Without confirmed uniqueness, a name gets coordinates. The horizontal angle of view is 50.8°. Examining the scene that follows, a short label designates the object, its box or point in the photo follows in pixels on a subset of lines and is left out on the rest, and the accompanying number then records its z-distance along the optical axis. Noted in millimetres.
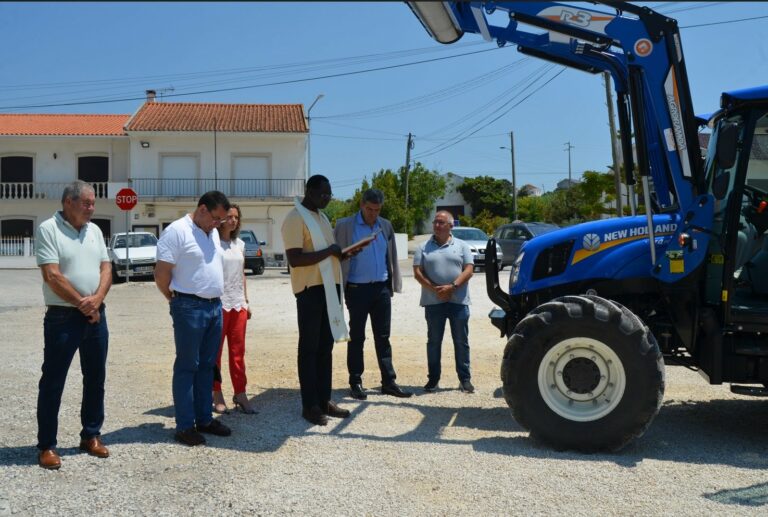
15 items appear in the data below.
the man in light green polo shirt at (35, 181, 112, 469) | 5449
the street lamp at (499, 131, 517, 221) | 55906
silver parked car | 26844
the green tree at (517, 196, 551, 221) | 61438
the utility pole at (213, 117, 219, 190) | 42916
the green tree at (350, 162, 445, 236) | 53719
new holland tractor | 6051
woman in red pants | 7211
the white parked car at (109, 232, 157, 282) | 25547
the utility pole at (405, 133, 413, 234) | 58312
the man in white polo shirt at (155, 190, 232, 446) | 6094
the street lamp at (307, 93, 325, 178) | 42938
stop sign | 25077
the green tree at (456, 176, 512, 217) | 70250
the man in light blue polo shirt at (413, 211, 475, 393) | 8297
